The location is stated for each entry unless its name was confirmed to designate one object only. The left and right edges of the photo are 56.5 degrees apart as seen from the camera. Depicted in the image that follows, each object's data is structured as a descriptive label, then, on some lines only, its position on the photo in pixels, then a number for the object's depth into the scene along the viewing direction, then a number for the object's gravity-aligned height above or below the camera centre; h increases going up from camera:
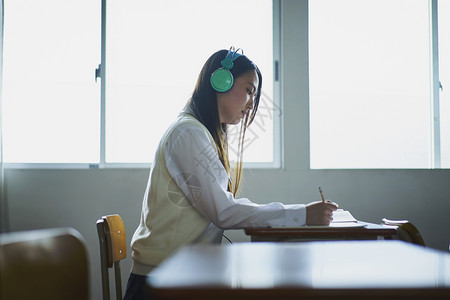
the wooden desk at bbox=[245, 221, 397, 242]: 1.43 -0.25
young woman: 1.40 -0.17
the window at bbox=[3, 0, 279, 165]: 2.69 +0.55
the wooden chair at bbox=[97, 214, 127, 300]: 1.53 -0.32
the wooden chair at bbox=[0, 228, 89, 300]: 0.62 -0.17
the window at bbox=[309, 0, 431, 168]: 2.99 +0.56
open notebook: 1.53 -0.24
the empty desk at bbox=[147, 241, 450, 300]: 0.57 -0.18
